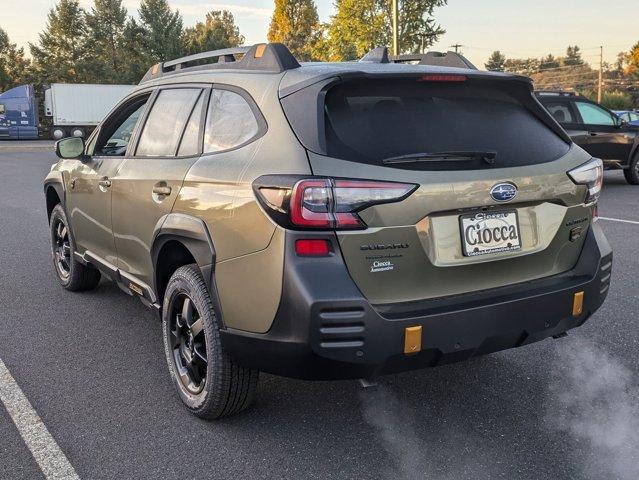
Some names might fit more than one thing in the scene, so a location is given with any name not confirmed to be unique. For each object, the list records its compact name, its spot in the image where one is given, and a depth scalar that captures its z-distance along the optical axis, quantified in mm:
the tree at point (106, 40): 56562
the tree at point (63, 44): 56062
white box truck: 38844
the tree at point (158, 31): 58562
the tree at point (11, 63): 56656
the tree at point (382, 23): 32594
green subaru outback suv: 2410
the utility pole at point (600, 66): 74619
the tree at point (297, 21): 61844
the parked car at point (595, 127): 11859
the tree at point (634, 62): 88500
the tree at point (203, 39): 62412
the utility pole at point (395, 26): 22688
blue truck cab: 38188
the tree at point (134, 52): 57156
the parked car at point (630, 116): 23858
